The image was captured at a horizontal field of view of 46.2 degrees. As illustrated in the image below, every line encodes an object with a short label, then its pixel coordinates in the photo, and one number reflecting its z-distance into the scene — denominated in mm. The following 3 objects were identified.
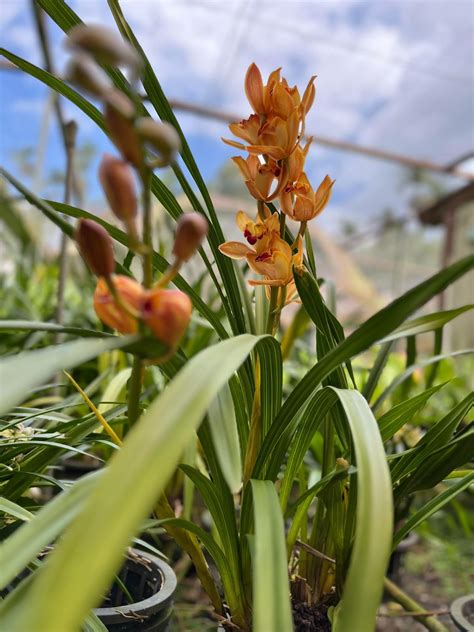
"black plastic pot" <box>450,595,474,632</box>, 514
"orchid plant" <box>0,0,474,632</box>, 223
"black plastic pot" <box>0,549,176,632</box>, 467
